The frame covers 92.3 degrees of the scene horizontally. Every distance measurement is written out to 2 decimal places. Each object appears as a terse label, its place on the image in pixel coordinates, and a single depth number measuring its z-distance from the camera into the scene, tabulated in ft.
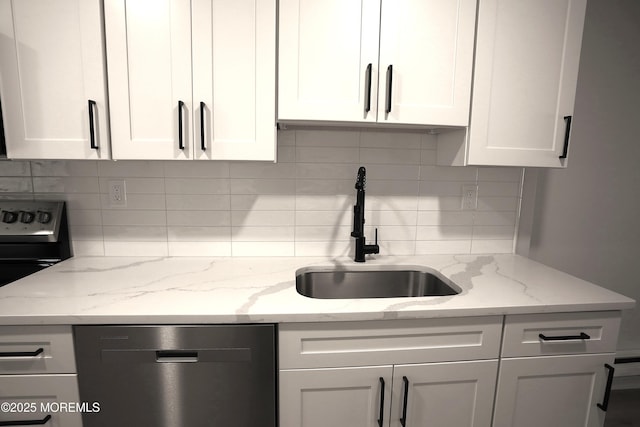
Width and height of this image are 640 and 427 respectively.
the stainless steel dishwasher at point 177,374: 3.16
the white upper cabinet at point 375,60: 3.71
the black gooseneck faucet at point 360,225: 4.57
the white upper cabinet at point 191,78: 3.59
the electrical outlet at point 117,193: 4.77
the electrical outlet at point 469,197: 5.31
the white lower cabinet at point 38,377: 3.11
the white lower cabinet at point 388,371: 3.35
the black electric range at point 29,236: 4.39
